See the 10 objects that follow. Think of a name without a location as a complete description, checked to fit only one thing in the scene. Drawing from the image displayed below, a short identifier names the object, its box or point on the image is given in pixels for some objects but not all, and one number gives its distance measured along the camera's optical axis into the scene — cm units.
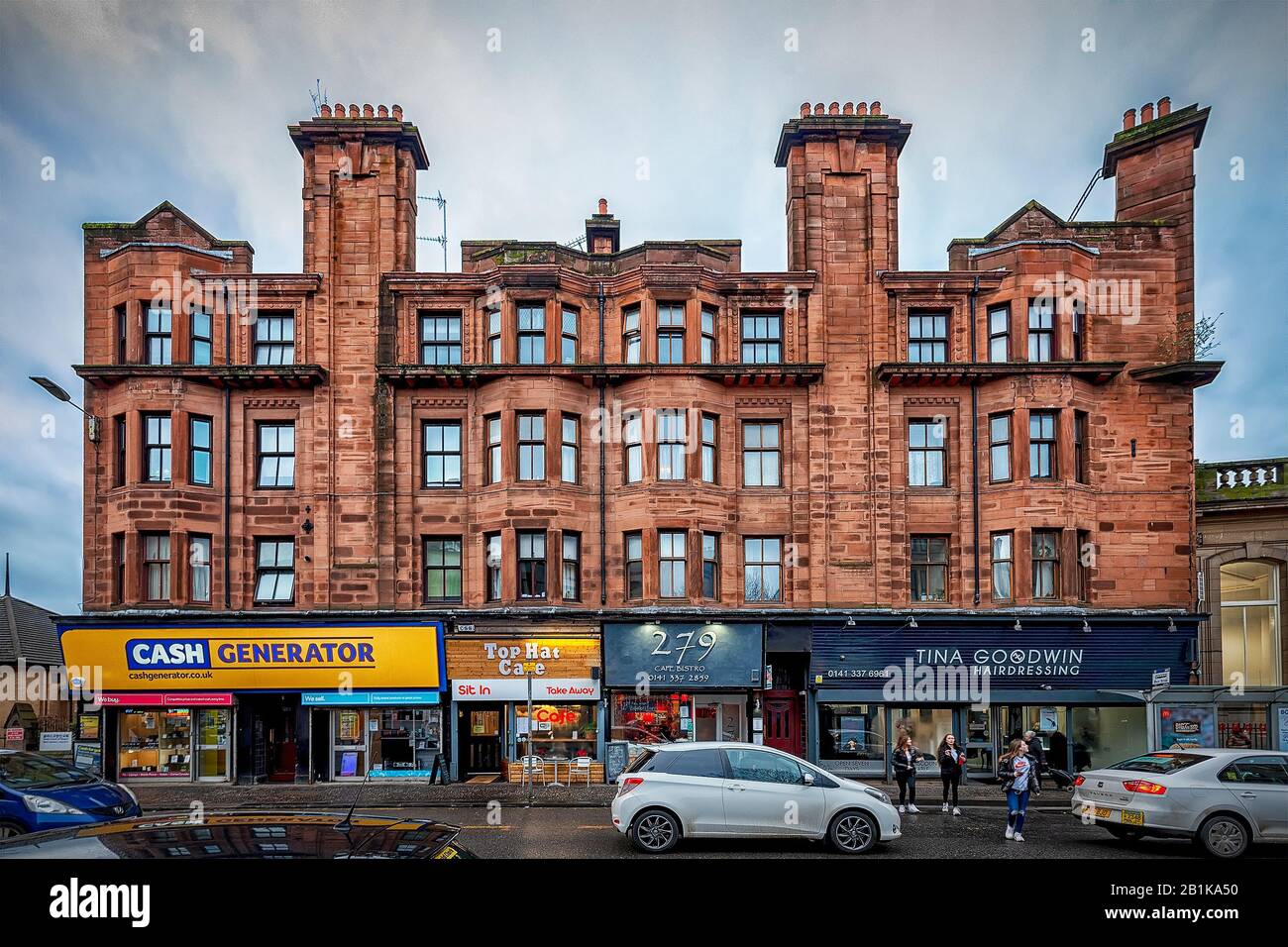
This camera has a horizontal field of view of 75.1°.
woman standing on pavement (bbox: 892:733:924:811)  1661
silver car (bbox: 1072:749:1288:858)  1127
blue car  1157
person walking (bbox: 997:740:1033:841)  1333
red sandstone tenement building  2192
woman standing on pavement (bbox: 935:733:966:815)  1661
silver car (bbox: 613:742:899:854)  1198
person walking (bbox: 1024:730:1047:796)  1817
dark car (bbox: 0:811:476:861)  328
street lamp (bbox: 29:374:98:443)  1981
